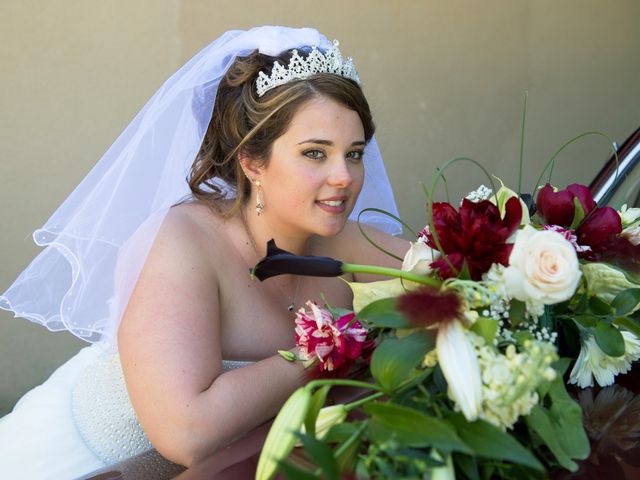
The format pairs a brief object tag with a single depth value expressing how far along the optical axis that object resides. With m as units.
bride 2.12
